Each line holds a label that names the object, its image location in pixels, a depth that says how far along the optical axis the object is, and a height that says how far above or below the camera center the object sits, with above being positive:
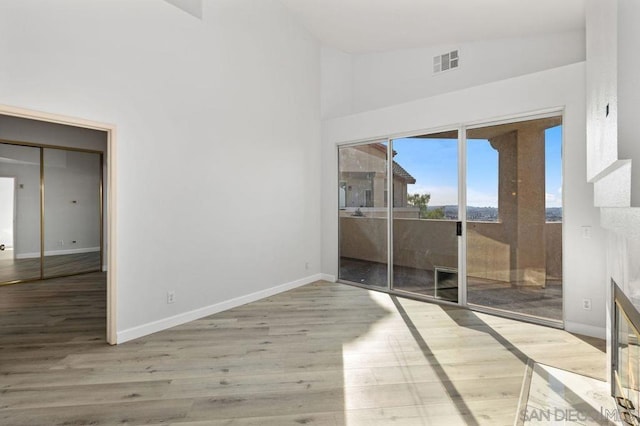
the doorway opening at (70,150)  2.74 +0.79
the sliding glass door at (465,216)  3.39 -0.04
